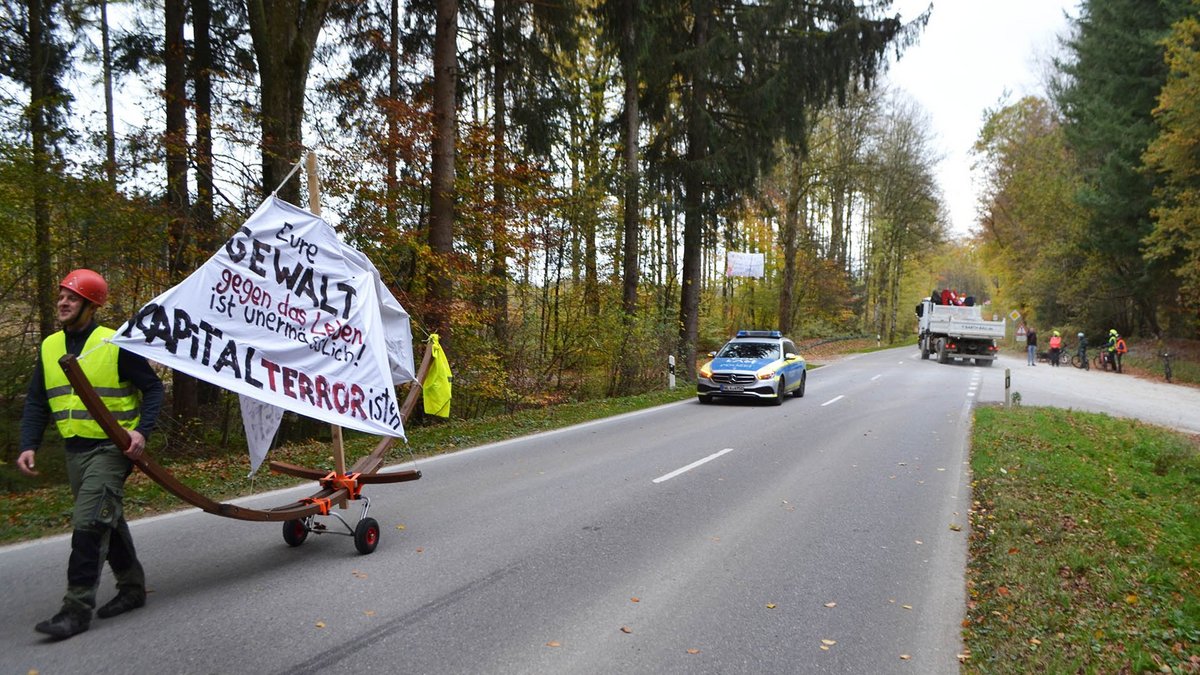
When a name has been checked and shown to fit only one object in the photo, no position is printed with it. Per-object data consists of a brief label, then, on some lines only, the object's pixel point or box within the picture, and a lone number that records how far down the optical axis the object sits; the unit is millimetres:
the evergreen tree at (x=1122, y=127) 28625
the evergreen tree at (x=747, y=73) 18484
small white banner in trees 37219
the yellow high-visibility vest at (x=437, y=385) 5887
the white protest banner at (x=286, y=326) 4090
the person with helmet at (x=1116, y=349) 28250
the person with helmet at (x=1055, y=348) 32328
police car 15703
